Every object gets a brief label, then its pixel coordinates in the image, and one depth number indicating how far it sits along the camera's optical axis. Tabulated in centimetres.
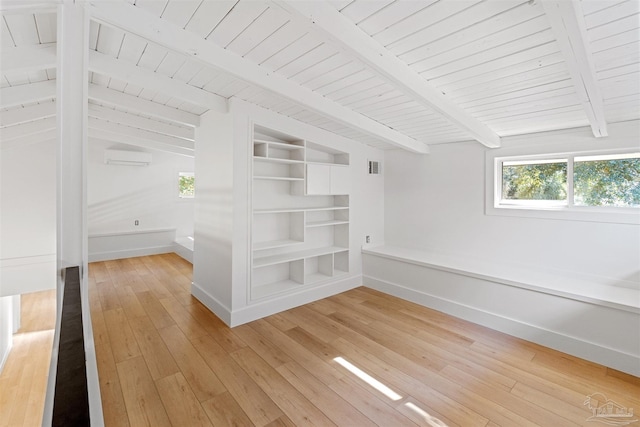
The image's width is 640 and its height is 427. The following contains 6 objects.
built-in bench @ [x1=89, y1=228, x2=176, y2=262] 523
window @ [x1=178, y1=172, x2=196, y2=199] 626
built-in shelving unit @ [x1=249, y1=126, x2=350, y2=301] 329
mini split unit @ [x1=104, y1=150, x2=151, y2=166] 521
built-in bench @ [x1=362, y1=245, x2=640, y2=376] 219
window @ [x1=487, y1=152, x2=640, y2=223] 255
